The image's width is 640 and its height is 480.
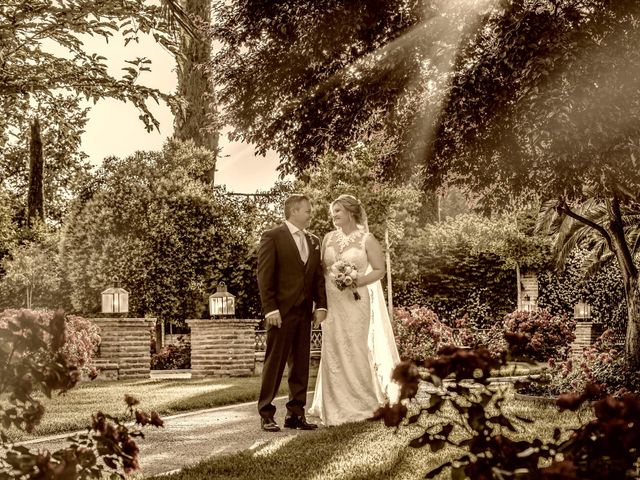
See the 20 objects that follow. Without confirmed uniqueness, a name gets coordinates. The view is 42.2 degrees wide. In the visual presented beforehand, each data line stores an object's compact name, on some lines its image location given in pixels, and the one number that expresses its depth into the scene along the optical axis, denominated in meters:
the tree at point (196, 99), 23.37
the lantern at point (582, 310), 20.58
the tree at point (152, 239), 21.73
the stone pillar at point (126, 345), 15.38
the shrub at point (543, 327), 16.60
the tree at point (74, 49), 7.52
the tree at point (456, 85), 6.86
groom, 7.43
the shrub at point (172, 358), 21.69
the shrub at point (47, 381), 2.80
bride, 7.94
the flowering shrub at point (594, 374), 9.96
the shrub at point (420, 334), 16.14
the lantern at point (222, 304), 16.98
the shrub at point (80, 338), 12.39
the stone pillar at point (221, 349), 16.09
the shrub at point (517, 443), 2.37
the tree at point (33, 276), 24.22
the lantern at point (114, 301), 16.64
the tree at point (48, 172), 36.72
